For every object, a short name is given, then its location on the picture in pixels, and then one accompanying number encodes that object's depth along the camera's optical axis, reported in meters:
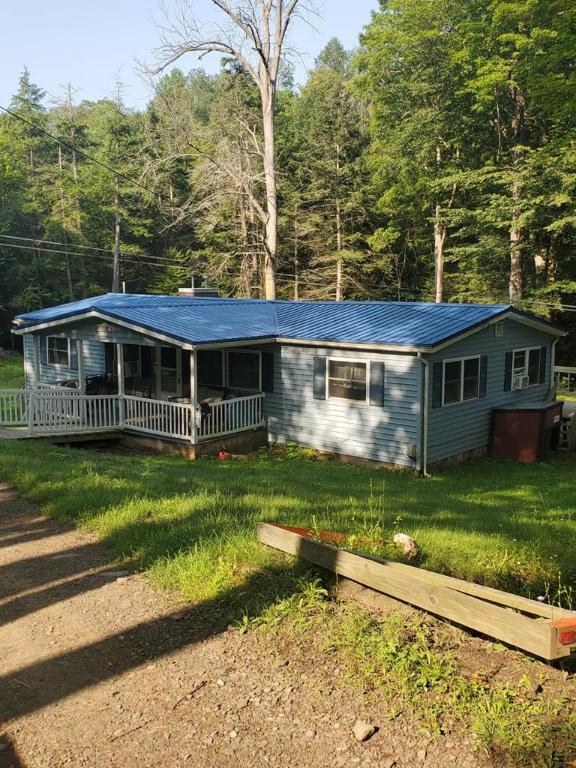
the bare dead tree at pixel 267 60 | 24.55
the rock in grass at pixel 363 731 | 3.78
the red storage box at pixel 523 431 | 16.27
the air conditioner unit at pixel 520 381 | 17.75
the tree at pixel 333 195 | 38.84
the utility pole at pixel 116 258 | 40.09
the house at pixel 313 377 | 14.76
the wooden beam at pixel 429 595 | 4.05
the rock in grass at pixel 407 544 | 6.09
